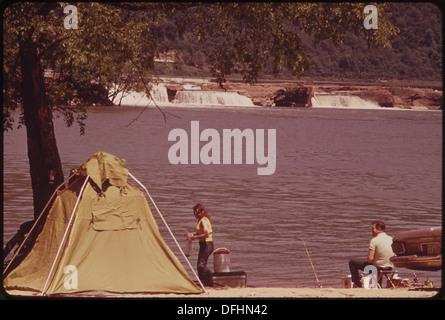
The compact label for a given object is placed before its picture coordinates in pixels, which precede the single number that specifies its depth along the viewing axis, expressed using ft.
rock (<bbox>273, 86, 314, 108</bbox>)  379.14
